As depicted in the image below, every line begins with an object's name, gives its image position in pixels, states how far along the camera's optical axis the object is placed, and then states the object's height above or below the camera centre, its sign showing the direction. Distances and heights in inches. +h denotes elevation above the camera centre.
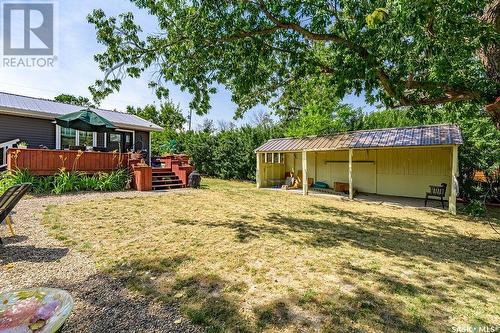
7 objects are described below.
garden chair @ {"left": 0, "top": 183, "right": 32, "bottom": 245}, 164.7 -18.5
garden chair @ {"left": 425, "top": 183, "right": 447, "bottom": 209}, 383.2 -35.3
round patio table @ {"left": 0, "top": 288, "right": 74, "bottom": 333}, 57.3 -33.9
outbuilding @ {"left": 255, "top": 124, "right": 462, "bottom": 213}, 410.6 +13.3
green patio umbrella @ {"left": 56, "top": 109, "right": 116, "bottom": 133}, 386.2 +67.1
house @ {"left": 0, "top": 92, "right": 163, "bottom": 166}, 451.5 +75.8
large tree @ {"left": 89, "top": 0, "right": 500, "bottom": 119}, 167.2 +96.6
